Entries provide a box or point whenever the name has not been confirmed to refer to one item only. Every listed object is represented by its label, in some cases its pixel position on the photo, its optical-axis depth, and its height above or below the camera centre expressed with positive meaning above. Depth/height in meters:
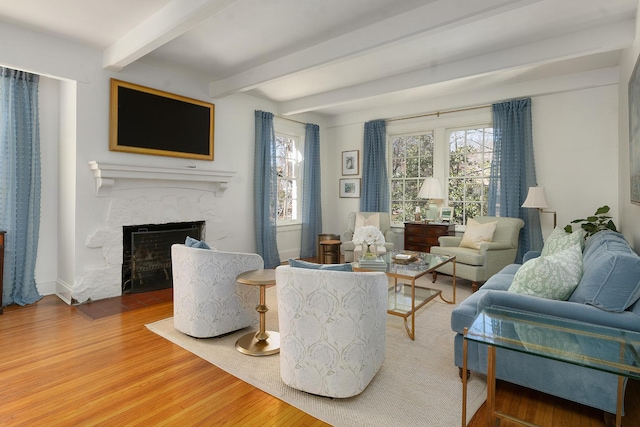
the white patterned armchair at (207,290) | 2.77 -0.64
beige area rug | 1.90 -1.08
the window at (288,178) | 6.32 +0.59
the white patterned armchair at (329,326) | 1.94 -0.65
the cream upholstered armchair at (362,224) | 5.41 -0.21
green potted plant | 3.74 -0.14
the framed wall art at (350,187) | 6.66 +0.45
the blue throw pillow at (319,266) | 2.07 -0.33
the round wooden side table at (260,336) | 2.58 -1.01
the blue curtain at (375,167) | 6.21 +0.77
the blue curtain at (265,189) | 5.55 +0.34
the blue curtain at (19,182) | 3.60 +0.29
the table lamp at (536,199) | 4.39 +0.16
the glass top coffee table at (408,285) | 2.98 -0.70
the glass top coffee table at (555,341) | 1.33 -0.55
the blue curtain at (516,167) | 4.80 +0.62
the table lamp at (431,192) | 5.41 +0.30
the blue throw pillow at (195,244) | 2.96 -0.29
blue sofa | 1.78 -0.54
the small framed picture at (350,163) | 6.64 +0.92
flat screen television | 4.01 +1.08
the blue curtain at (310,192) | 6.51 +0.35
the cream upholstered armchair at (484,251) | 4.21 -0.49
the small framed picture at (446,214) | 5.44 -0.04
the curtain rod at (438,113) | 5.23 +1.56
